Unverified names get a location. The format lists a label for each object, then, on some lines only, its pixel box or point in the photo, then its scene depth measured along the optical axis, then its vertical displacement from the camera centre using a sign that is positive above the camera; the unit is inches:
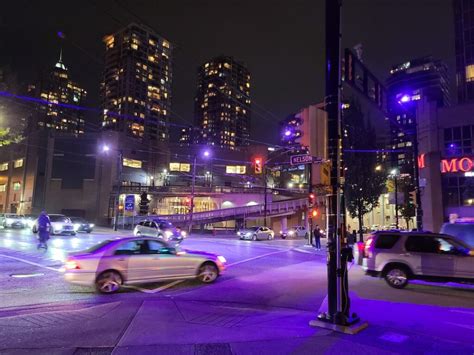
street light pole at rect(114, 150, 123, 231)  1666.1 +29.0
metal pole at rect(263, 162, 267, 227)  1959.4 +89.5
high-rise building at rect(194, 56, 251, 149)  4881.9 +1732.7
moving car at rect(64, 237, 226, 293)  395.2 -45.8
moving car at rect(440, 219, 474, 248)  535.5 +3.4
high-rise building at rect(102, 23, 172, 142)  5019.7 +1875.7
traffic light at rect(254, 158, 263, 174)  1143.6 +185.7
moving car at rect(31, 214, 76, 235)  1142.3 -15.6
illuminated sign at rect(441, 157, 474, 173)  1151.7 +209.4
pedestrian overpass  2049.7 +60.2
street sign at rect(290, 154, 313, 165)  325.9 +61.8
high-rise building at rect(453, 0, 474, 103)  1924.2 +967.4
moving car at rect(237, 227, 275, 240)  1508.4 -26.8
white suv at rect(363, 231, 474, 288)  438.9 -32.2
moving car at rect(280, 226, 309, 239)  1920.2 -23.3
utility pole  281.7 +20.2
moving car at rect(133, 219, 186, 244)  1106.1 -17.6
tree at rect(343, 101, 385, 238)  1494.8 +240.1
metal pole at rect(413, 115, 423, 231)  738.8 +76.7
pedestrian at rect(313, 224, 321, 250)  1050.7 -27.0
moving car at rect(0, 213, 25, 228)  1523.1 -5.9
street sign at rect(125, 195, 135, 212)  1553.9 +82.6
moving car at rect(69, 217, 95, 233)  1368.1 -12.1
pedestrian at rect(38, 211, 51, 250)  721.9 -16.2
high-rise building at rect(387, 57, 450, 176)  5093.5 +2147.8
